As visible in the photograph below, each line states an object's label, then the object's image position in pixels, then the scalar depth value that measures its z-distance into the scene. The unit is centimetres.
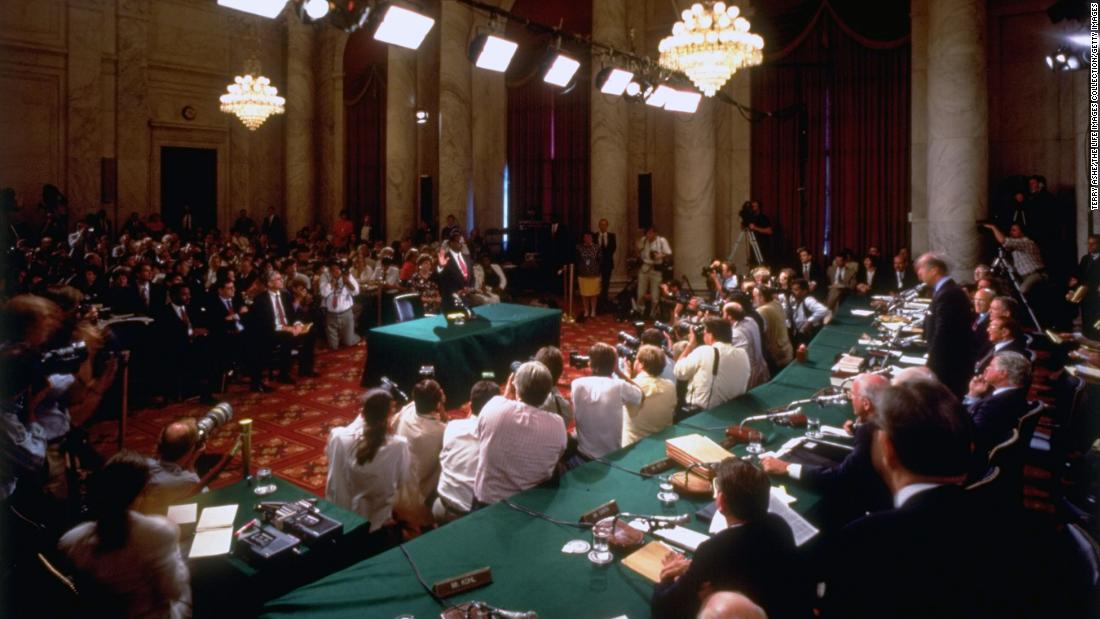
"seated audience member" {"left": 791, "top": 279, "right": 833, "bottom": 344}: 794
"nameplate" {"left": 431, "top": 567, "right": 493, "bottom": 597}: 235
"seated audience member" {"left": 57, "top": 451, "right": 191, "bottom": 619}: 238
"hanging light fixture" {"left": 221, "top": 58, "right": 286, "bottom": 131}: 1245
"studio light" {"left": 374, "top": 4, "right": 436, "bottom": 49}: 618
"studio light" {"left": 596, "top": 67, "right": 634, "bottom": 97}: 841
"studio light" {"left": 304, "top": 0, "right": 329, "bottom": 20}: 519
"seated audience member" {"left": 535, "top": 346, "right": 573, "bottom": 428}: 445
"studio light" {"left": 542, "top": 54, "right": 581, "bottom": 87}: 790
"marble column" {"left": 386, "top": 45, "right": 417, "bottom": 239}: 1420
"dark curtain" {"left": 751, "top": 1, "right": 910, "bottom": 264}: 1110
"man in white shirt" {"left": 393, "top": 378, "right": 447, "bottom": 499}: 410
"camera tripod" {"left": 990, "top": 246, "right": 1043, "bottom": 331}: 888
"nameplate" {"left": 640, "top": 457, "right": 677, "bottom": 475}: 340
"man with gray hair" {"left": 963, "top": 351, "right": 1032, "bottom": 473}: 376
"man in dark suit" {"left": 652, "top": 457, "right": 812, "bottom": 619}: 205
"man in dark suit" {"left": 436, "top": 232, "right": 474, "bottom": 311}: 877
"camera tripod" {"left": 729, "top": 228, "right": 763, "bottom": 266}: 1148
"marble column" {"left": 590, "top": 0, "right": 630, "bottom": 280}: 1198
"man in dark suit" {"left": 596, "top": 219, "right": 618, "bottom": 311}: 1178
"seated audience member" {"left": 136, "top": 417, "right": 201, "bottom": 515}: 313
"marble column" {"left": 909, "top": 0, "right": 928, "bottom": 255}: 1046
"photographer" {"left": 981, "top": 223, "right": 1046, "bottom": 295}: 899
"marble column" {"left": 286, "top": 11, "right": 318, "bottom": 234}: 1540
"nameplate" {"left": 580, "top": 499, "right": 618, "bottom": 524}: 284
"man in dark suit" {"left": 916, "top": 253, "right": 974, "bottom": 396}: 497
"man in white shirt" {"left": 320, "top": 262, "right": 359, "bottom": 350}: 941
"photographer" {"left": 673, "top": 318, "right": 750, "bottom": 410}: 485
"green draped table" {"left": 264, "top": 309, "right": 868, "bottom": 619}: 231
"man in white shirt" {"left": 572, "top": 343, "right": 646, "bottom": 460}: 417
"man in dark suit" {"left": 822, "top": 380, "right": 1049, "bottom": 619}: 158
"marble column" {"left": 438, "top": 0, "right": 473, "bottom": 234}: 1313
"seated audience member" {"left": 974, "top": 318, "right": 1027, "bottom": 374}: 502
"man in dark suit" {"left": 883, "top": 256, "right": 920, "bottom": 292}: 995
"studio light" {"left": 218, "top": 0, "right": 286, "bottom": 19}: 537
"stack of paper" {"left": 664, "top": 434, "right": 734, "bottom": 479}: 340
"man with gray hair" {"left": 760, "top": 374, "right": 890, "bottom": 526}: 302
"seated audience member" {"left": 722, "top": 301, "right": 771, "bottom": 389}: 586
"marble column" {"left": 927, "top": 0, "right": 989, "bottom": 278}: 920
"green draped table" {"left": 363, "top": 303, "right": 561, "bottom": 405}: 677
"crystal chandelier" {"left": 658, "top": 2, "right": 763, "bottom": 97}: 767
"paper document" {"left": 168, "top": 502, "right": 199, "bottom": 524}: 304
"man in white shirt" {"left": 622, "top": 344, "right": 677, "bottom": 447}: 436
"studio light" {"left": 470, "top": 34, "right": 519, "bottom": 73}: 713
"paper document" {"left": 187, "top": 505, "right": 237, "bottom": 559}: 287
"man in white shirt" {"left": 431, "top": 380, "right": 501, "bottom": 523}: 365
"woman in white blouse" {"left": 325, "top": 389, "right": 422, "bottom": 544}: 362
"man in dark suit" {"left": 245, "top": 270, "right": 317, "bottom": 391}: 766
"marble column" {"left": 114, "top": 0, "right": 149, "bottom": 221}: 1309
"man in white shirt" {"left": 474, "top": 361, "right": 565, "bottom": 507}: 337
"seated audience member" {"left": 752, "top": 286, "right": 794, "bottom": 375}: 663
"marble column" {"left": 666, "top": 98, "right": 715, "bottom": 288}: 1158
